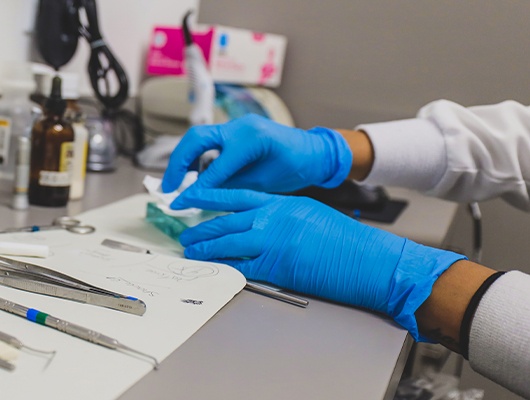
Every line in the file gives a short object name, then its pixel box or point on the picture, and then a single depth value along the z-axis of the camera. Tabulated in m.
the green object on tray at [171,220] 0.79
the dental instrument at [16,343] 0.45
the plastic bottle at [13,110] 0.96
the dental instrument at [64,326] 0.47
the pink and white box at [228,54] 1.50
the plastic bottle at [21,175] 0.85
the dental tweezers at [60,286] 0.54
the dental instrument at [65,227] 0.73
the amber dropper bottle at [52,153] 0.87
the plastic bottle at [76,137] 0.95
